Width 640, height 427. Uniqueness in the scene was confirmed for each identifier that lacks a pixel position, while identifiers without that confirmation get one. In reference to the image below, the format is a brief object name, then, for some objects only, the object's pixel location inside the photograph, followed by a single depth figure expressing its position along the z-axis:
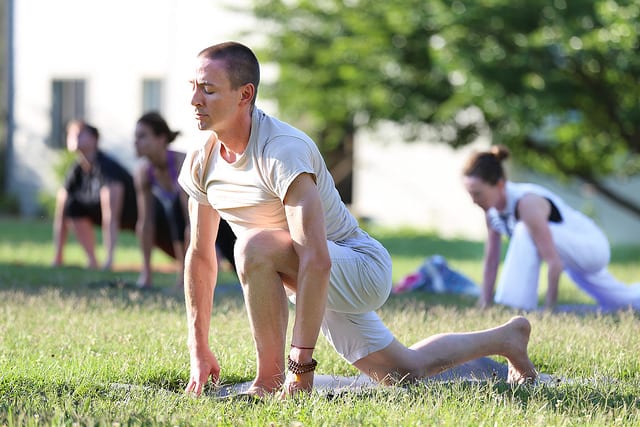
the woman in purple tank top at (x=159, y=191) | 19.25
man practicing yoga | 9.27
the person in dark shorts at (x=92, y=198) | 24.55
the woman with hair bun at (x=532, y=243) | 16.56
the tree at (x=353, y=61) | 34.87
